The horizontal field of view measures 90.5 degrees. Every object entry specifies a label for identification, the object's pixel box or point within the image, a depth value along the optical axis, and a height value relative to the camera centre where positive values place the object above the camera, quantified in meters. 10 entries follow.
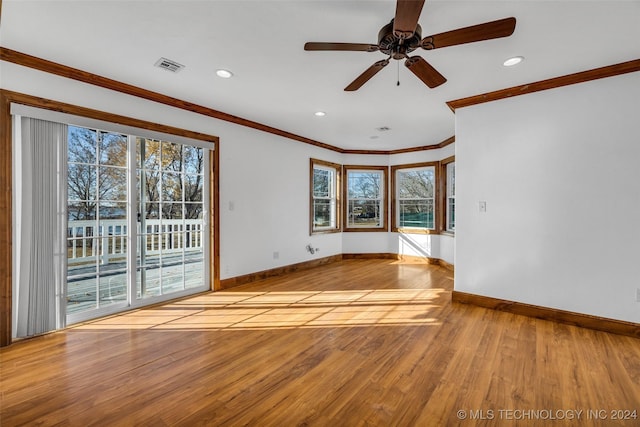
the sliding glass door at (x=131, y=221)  3.27 -0.08
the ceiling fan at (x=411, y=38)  1.75 +1.11
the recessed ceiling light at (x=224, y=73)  3.11 +1.40
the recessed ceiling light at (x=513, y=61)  2.81 +1.38
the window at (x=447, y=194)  6.16 +0.38
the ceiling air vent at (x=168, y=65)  2.90 +1.40
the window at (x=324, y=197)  6.51 +0.36
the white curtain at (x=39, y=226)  2.83 -0.10
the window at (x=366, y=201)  7.26 +0.29
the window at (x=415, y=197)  6.70 +0.36
